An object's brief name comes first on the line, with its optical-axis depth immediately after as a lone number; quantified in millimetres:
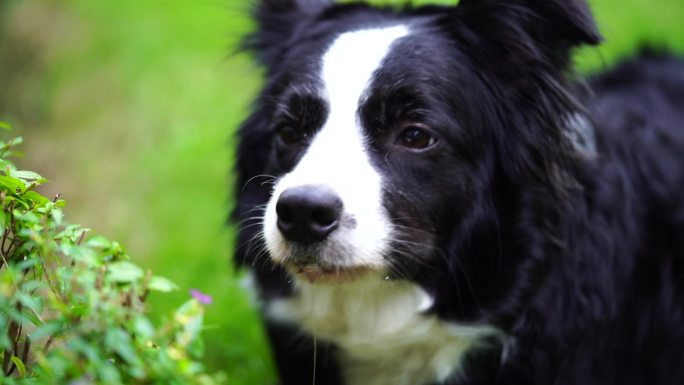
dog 2046
